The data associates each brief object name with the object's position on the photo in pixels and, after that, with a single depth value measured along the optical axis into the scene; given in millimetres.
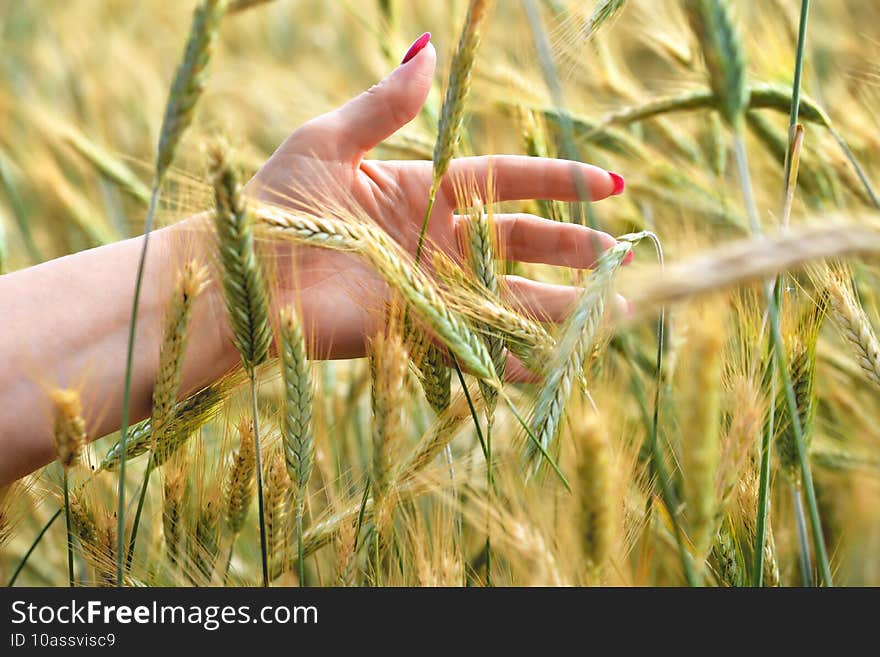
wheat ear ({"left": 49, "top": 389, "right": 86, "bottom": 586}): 800
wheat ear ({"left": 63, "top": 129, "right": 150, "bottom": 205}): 1093
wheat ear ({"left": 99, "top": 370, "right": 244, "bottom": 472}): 878
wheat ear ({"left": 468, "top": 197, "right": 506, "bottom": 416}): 872
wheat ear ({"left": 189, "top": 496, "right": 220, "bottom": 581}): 873
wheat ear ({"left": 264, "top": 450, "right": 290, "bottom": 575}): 866
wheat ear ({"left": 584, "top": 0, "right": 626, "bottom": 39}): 869
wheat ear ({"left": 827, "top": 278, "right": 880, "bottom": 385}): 844
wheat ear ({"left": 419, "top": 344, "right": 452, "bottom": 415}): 876
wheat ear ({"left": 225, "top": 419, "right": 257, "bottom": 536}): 865
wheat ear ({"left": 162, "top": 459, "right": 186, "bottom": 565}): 862
